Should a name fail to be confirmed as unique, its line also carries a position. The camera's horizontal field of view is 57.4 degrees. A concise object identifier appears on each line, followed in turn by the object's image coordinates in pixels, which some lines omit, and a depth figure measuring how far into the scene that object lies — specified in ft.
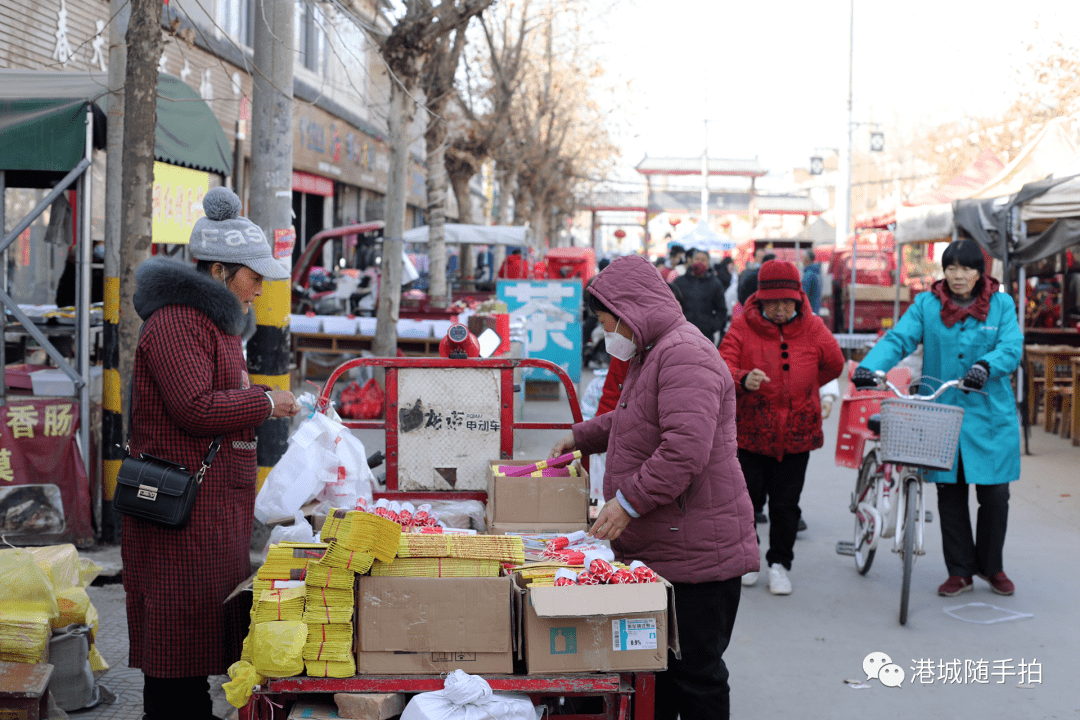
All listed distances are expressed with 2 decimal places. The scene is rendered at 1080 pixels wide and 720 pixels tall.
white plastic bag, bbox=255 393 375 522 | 13.65
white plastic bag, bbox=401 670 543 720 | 9.37
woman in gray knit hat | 10.27
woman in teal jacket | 17.75
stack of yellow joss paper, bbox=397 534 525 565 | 10.02
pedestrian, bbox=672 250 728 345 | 38.06
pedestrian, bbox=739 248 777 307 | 41.57
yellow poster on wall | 23.04
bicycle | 16.56
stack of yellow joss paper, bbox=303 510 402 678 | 9.62
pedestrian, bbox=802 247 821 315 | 58.85
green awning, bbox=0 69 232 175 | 19.21
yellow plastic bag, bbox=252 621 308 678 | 9.46
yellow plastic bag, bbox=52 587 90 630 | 12.76
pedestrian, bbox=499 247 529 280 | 65.56
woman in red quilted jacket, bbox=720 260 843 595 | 18.39
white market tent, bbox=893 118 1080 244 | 40.50
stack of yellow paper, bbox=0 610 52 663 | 11.84
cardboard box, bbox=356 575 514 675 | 9.84
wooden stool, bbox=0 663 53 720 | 11.25
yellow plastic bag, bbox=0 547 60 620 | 12.22
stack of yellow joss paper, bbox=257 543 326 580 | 10.32
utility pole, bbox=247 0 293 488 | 19.72
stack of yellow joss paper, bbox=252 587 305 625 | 9.69
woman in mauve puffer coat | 10.26
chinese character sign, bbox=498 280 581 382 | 42.78
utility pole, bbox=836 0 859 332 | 99.41
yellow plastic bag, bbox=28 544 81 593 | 13.25
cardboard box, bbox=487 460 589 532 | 13.41
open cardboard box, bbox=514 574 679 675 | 9.87
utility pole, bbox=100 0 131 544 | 19.81
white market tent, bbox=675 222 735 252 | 109.40
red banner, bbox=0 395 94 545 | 19.44
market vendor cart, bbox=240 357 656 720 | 15.56
